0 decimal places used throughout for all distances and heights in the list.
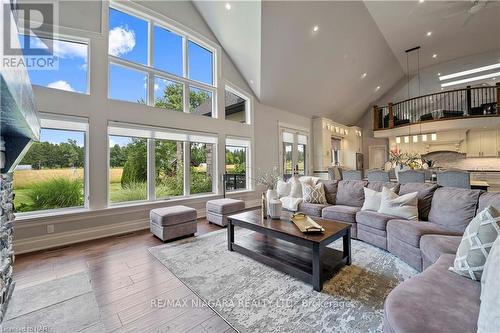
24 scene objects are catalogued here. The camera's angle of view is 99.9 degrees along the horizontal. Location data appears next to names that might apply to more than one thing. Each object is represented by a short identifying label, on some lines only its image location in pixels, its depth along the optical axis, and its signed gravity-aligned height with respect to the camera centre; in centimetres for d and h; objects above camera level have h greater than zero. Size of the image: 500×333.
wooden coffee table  216 -109
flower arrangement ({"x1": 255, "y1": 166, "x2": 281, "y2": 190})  652 -17
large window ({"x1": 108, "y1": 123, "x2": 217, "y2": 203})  407 +13
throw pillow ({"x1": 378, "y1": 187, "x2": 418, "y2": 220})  290 -56
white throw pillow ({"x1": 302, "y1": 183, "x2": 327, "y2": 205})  410 -53
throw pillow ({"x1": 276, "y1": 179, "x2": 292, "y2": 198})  452 -46
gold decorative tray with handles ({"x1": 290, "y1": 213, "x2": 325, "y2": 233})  231 -67
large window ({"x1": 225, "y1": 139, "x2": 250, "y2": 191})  593 +12
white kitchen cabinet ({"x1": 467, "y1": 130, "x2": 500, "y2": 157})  734 +78
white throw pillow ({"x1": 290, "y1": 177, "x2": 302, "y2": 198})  440 -44
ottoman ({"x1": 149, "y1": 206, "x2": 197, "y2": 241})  340 -90
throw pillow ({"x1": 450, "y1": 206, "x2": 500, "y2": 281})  140 -56
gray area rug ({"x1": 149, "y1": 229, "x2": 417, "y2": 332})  166 -120
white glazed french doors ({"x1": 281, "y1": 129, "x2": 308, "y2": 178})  750 +60
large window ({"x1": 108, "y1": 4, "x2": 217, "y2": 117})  411 +229
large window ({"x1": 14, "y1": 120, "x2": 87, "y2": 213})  323 -1
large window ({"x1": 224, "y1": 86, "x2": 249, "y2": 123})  608 +188
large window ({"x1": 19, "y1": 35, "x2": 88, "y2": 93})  325 +174
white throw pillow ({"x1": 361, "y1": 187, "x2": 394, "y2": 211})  331 -53
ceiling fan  412 +350
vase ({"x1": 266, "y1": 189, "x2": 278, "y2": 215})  307 -41
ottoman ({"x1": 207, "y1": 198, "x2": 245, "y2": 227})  422 -84
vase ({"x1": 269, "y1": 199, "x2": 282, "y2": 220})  293 -58
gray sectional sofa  106 -76
